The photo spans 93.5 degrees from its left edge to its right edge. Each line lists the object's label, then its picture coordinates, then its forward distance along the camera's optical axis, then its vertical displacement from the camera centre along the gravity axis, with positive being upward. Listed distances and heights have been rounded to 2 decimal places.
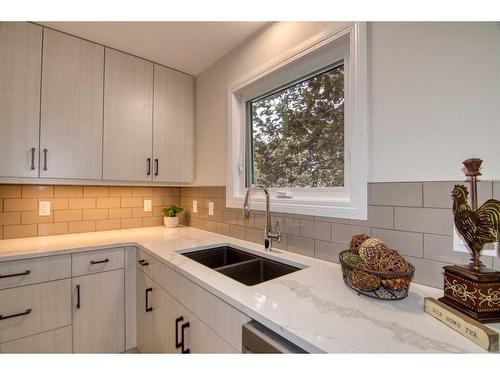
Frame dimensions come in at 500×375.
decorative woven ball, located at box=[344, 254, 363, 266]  0.83 -0.25
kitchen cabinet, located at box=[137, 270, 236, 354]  0.92 -0.65
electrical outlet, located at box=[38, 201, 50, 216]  1.72 -0.13
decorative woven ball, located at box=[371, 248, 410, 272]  0.75 -0.23
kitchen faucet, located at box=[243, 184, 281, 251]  1.35 -0.22
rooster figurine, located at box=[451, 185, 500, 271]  0.61 -0.08
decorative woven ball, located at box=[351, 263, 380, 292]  0.75 -0.29
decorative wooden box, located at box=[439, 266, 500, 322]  0.59 -0.27
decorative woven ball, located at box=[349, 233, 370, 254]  0.91 -0.20
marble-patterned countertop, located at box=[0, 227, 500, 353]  0.55 -0.35
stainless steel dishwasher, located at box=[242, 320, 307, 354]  0.62 -0.42
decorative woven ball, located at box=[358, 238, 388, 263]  0.78 -0.20
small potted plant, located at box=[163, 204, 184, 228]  2.14 -0.24
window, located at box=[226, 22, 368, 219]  1.05 +0.37
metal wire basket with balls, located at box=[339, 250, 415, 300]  0.73 -0.29
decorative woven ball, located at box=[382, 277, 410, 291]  0.73 -0.29
